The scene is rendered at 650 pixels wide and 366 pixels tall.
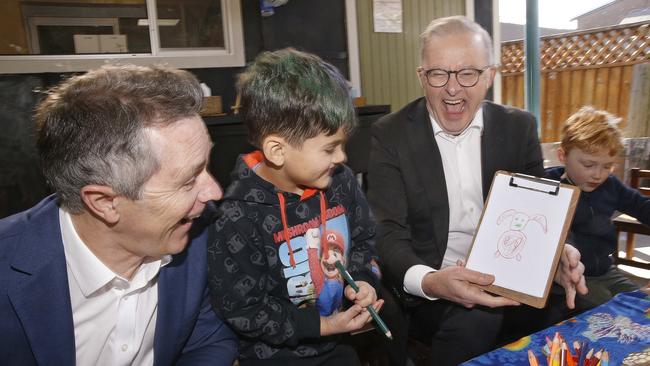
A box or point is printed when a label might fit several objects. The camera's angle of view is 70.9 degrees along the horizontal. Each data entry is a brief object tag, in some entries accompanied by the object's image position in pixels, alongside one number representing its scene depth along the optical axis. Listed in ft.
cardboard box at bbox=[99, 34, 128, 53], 11.72
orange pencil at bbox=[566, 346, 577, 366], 3.30
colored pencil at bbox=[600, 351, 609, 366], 3.26
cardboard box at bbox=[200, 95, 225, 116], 11.38
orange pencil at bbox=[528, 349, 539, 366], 3.42
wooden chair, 7.67
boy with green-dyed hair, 3.87
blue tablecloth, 3.71
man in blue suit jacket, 3.01
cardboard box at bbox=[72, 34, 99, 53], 11.40
